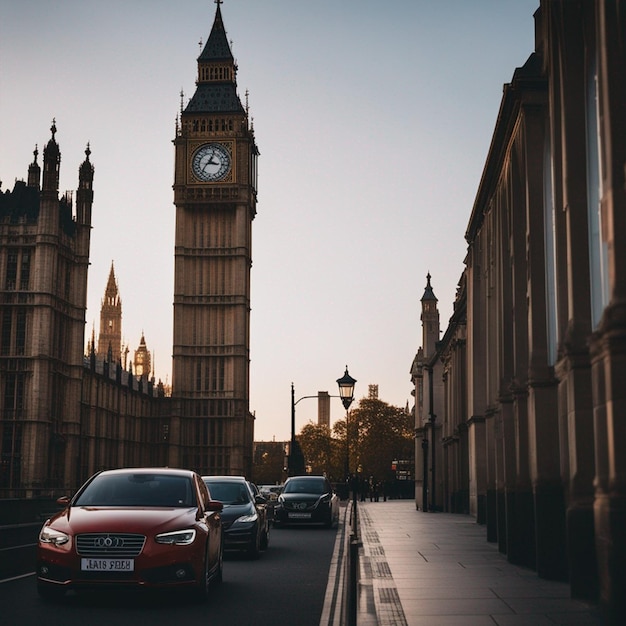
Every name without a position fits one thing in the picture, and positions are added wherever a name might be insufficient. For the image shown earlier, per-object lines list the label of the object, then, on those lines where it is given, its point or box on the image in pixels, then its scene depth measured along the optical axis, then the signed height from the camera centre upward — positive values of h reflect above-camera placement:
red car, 10.83 -0.72
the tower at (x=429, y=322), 64.06 +9.69
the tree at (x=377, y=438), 110.31 +4.30
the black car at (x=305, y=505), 31.22 -0.82
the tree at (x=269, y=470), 174.88 +1.27
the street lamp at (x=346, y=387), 28.98 +2.53
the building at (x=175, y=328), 73.69 +12.32
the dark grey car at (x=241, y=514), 18.17 -0.67
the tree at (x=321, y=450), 126.50 +3.44
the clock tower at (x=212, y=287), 100.81 +18.84
